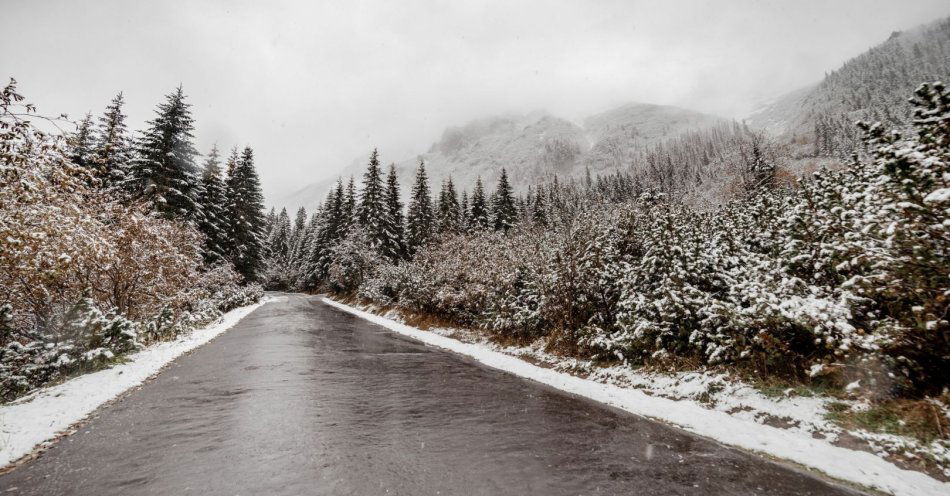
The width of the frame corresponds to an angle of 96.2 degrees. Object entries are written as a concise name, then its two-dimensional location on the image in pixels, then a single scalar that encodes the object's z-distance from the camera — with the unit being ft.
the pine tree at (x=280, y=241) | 311.06
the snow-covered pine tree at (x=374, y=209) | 156.87
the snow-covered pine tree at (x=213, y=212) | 116.06
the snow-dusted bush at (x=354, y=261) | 146.82
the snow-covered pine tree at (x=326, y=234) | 194.29
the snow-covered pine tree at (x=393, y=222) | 160.66
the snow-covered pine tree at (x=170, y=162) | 92.94
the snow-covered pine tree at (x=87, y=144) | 95.65
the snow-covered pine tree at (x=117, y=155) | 92.48
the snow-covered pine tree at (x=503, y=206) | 184.55
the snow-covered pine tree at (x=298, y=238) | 270.61
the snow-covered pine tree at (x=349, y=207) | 175.25
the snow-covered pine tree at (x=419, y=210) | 176.09
